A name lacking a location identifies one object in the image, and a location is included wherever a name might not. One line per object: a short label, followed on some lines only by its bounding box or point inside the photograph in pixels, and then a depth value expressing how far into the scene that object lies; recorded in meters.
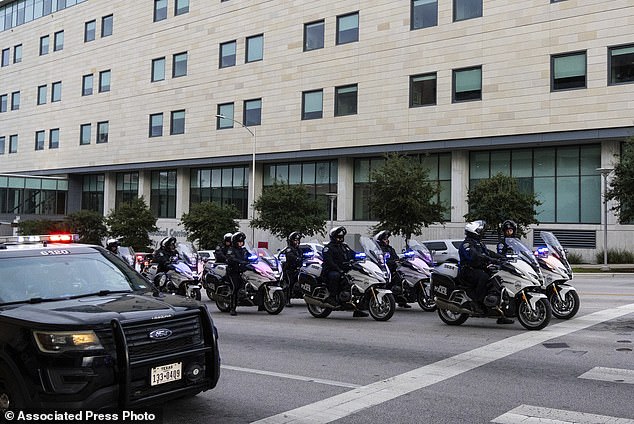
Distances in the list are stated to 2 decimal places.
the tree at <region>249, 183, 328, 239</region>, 36.97
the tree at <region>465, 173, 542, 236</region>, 31.14
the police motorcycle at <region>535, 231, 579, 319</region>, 11.48
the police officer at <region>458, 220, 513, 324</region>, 11.01
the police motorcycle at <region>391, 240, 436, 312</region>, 14.16
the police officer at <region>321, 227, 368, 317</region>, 12.99
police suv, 4.84
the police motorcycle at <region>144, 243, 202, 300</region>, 17.17
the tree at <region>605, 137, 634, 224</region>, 27.91
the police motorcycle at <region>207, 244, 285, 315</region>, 14.41
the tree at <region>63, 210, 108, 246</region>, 47.59
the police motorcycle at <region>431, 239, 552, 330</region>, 10.66
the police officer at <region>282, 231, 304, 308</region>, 16.31
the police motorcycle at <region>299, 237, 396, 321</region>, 12.61
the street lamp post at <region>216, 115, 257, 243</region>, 43.60
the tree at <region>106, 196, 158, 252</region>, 45.00
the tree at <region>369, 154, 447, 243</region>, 32.06
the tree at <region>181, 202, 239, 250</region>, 40.41
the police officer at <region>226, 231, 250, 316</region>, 14.36
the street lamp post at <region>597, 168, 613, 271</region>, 29.12
